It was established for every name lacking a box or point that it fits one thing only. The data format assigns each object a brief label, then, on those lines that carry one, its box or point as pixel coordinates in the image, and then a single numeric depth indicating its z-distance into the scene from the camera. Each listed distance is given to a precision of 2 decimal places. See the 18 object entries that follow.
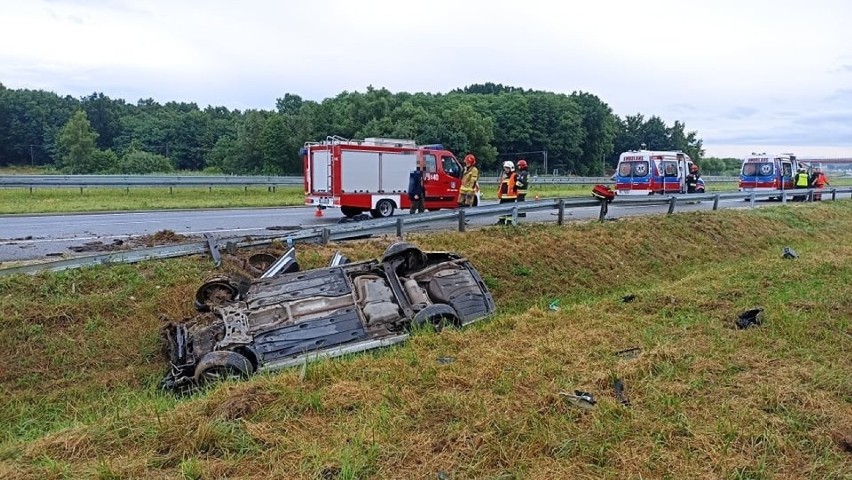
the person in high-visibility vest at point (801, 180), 26.47
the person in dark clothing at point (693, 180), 25.67
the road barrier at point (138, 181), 21.73
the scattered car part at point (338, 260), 7.79
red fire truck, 15.66
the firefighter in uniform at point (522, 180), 13.19
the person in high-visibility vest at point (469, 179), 14.12
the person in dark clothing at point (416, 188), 14.83
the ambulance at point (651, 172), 24.67
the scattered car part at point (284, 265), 7.39
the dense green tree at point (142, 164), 50.19
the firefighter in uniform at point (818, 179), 27.03
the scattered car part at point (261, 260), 8.55
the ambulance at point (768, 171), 26.34
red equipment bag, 13.10
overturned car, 5.71
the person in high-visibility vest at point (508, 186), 13.07
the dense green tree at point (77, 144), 55.06
